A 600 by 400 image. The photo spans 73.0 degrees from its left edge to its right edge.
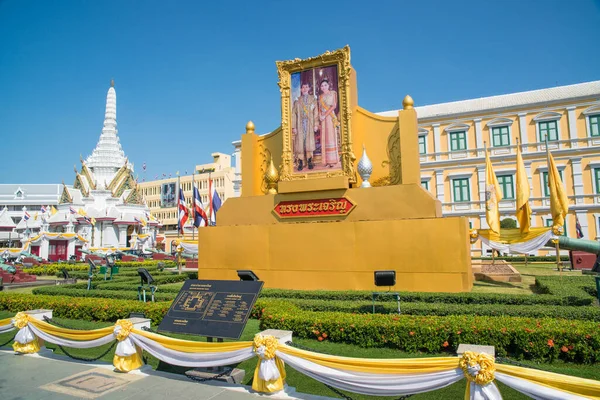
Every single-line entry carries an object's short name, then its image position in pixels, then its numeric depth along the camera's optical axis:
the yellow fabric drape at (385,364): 5.28
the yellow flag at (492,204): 20.38
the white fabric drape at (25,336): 9.13
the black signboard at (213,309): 7.22
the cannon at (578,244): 15.06
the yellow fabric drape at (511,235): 19.20
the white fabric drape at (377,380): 5.25
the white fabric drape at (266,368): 6.42
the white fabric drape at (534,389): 4.59
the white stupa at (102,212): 48.25
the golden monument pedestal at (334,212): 14.12
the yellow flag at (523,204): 19.70
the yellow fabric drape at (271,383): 6.45
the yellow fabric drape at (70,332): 8.22
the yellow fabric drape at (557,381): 4.46
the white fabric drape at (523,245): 18.88
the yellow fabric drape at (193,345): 6.77
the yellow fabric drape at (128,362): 7.75
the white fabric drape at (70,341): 8.05
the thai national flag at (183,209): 31.20
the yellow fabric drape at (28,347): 9.13
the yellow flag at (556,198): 18.81
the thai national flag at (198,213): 27.84
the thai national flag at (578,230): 31.47
